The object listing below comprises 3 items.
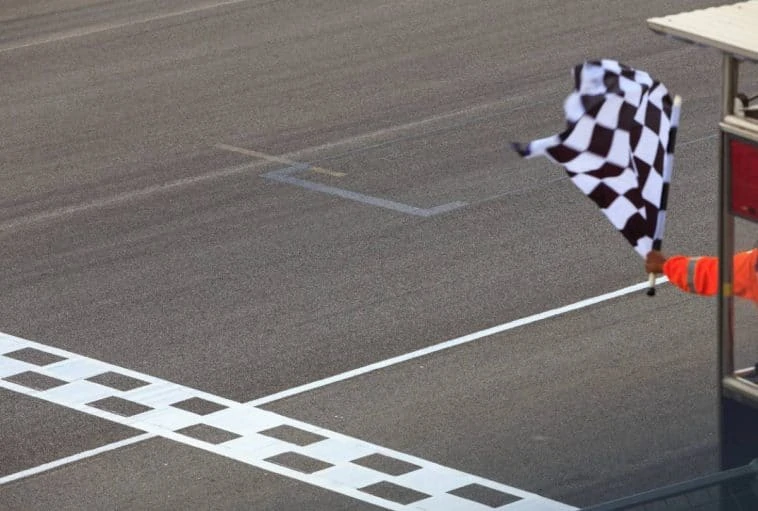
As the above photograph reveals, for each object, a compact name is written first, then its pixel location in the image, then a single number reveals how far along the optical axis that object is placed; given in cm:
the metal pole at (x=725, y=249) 1511
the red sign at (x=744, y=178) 1491
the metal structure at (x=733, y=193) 1473
